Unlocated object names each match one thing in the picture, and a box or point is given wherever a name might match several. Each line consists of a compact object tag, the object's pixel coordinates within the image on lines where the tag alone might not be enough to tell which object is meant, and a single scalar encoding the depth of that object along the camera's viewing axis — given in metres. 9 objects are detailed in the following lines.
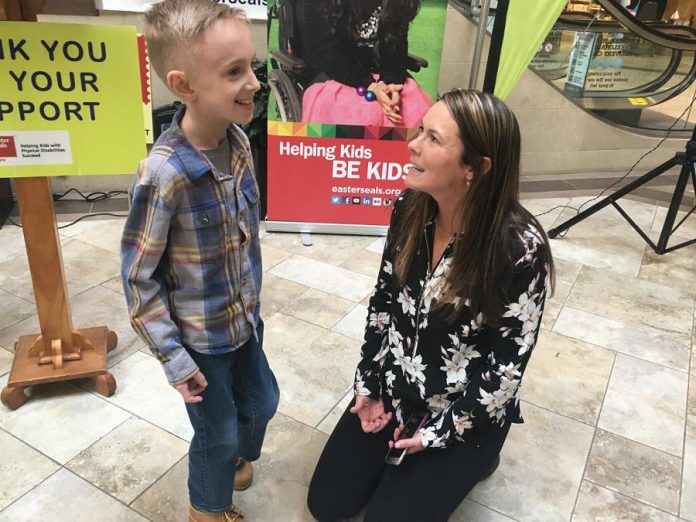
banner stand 3.47
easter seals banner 3.03
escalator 4.93
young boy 1.02
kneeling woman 1.29
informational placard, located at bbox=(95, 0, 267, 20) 3.39
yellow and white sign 1.62
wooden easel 1.83
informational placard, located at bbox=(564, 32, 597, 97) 5.02
